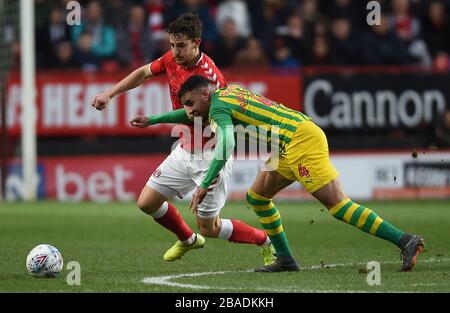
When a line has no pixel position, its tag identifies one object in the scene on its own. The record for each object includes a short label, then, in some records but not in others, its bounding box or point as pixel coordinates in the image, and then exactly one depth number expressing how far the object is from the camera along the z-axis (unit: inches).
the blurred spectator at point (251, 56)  739.4
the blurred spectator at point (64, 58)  742.5
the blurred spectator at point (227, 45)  748.0
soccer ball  329.1
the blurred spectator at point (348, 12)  788.6
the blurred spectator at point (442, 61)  759.2
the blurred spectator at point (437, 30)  782.5
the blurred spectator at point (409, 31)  773.9
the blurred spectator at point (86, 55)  744.3
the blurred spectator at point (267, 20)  775.1
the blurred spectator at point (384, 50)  760.3
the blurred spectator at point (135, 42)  740.6
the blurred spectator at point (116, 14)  757.9
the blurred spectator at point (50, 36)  755.4
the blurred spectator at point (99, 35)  749.9
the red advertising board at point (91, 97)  725.3
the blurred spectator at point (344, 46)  755.4
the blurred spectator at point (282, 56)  754.2
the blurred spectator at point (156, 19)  745.6
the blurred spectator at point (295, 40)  761.0
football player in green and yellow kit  330.0
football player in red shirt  369.1
